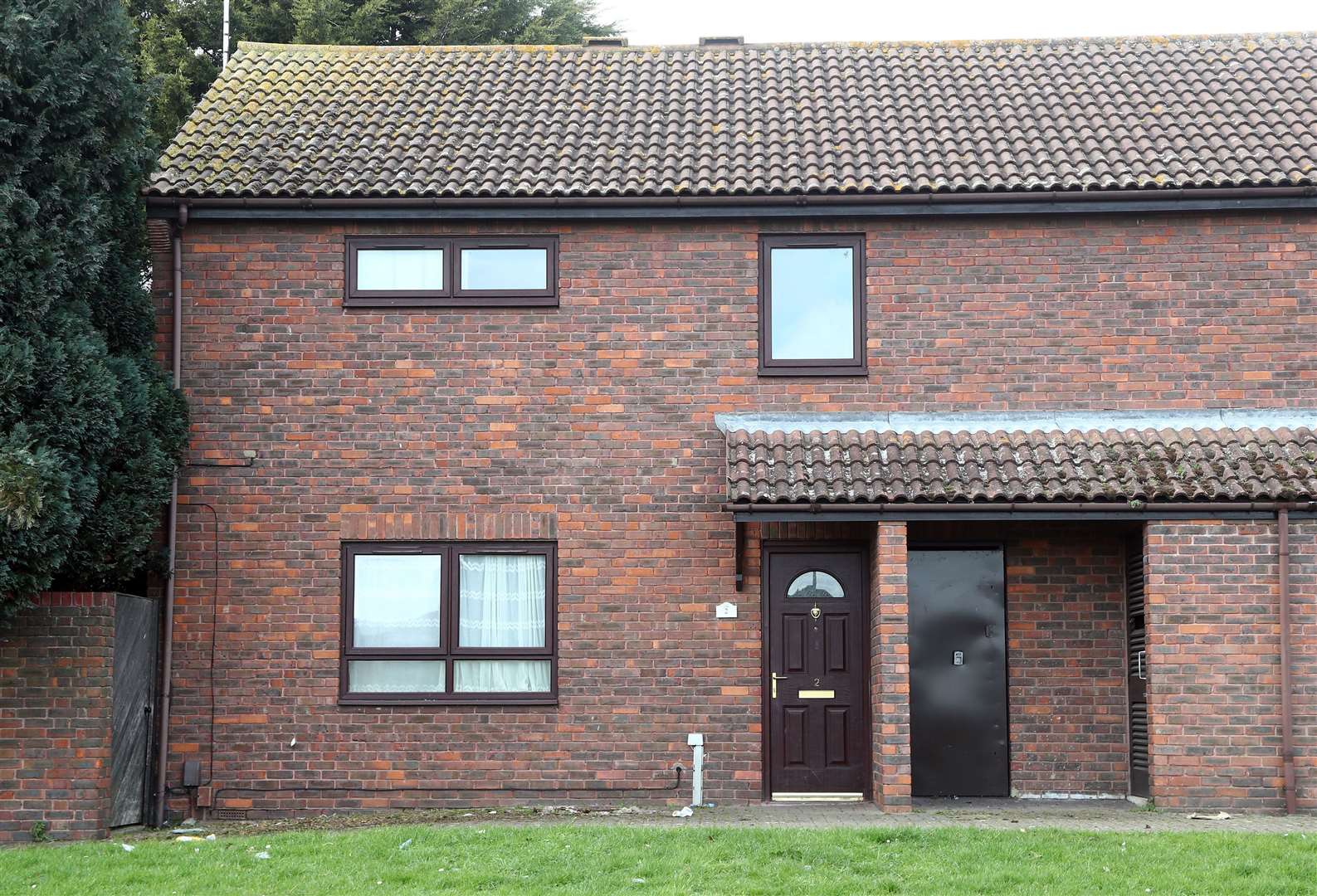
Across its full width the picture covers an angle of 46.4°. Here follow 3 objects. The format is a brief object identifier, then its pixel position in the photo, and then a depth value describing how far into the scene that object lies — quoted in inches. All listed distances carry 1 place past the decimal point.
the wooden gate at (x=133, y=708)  503.2
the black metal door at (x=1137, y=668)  524.1
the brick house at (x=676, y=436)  539.8
